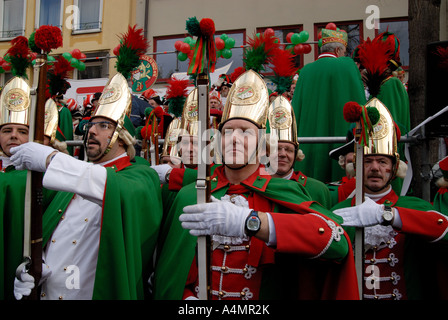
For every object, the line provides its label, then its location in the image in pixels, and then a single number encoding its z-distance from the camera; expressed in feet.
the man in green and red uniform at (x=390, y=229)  9.53
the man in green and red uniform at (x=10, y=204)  10.42
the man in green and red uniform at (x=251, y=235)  7.26
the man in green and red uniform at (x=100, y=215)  8.39
